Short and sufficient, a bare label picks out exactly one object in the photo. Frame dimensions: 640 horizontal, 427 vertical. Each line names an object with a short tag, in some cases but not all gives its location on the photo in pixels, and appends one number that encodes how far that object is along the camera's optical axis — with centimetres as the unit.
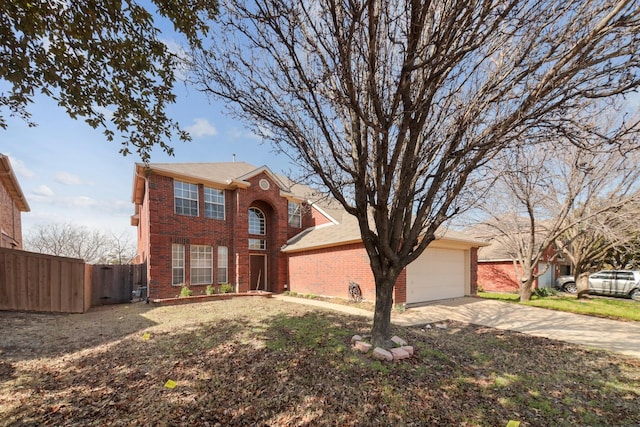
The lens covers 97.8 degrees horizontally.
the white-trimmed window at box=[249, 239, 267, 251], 1587
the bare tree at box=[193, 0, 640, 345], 366
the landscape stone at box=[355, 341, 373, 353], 493
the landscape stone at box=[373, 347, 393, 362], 465
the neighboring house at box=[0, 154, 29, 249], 1090
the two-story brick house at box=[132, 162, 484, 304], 1170
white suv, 1534
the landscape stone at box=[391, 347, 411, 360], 472
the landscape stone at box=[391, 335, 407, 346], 528
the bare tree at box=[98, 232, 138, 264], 3198
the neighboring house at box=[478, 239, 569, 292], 1909
